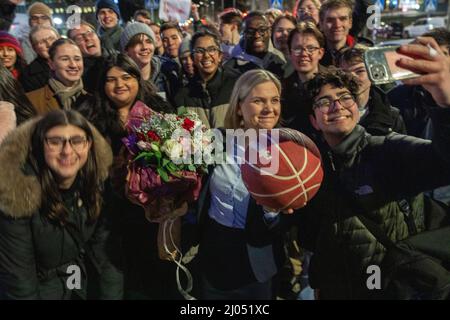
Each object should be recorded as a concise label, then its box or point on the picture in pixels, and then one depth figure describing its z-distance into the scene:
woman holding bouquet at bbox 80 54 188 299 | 2.93
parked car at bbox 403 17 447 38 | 35.28
